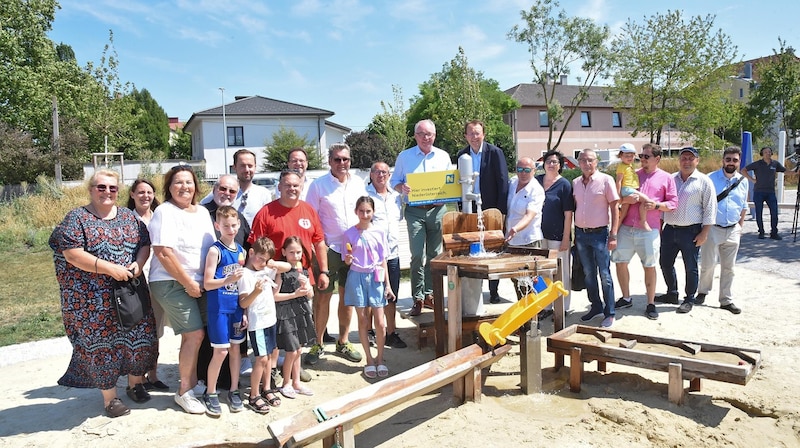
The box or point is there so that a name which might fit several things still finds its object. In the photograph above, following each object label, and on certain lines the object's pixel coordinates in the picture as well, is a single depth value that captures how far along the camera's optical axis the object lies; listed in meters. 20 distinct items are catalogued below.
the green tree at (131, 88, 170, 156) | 46.34
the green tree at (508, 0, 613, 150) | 31.38
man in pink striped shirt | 5.59
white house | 37.16
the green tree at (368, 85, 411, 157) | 31.42
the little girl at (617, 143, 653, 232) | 5.79
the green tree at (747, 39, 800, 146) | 28.14
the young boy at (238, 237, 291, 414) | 3.79
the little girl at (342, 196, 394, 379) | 4.55
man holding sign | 5.54
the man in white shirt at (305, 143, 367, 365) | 4.98
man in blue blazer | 5.75
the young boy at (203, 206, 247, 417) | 3.74
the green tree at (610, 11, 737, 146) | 24.94
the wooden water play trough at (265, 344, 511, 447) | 2.93
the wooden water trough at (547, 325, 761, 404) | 3.77
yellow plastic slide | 3.93
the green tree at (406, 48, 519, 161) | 28.73
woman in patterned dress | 3.56
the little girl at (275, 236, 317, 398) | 4.07
